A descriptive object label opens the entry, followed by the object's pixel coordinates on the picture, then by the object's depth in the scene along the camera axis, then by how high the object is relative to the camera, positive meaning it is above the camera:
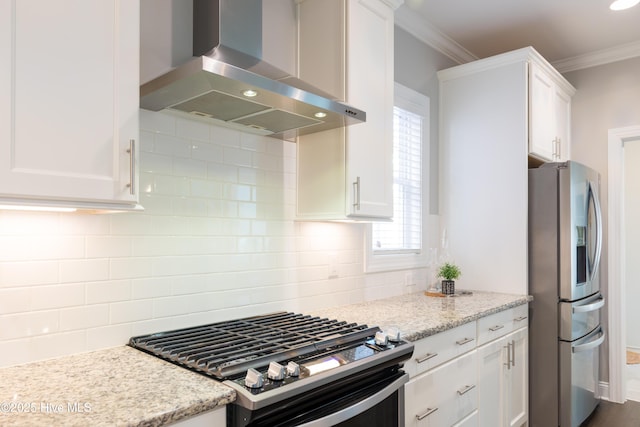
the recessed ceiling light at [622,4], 2.92 +1.41
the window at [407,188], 3.01 +0.25
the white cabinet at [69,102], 1.18 +0.33
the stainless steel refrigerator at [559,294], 2.95 -0.45
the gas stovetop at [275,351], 1.33 -0.43
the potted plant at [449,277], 3.07 -0.35
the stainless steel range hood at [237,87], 1.53 +0.46
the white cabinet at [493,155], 3.13 +0.49
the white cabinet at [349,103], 2.21 +0.59
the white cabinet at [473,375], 2.04 -0.78
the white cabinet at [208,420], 1.16 -0.51
